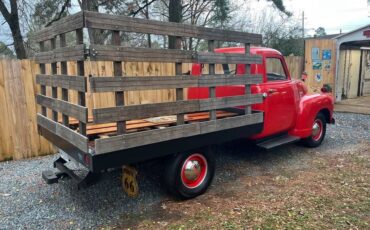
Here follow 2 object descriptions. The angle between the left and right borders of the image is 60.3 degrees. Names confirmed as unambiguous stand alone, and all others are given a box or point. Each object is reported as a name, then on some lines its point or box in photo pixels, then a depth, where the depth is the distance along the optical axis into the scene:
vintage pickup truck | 3.27
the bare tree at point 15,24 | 13.34
